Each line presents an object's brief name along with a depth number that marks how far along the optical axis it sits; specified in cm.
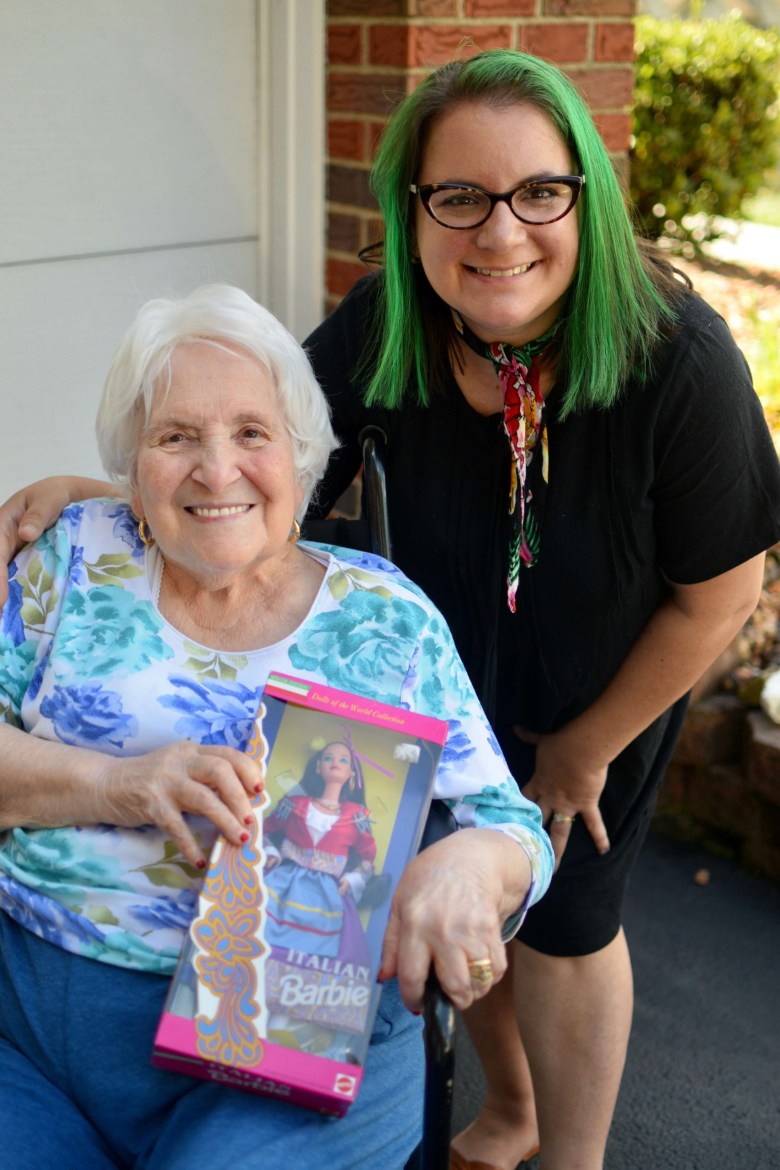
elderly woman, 163
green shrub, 585
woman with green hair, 188
